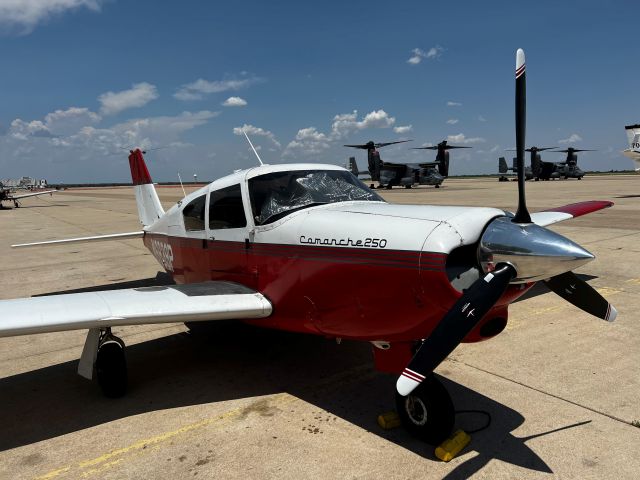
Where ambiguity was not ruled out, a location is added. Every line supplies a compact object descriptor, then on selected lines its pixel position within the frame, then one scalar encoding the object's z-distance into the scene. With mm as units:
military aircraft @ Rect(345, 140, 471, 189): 56031
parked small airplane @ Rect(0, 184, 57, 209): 41338
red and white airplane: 3109
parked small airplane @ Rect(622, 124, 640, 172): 34884
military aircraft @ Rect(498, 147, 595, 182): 69750
